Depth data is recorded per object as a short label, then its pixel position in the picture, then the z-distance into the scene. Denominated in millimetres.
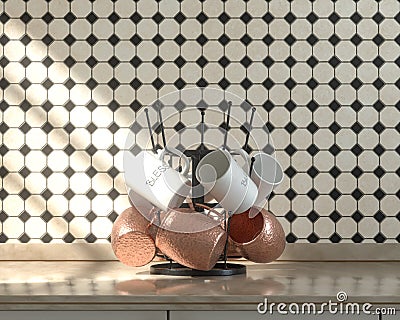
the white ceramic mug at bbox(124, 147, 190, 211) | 1934
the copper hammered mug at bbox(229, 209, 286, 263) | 2018
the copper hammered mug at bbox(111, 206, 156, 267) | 1991
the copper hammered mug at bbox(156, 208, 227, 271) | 1890
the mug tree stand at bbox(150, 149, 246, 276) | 1939
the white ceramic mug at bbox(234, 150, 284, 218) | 2047
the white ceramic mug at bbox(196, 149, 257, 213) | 1920
